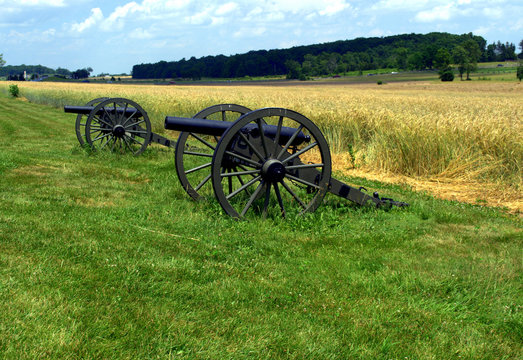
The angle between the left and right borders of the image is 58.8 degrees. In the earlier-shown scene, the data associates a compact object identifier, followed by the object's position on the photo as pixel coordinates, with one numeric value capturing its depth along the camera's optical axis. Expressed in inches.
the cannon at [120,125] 457.1
